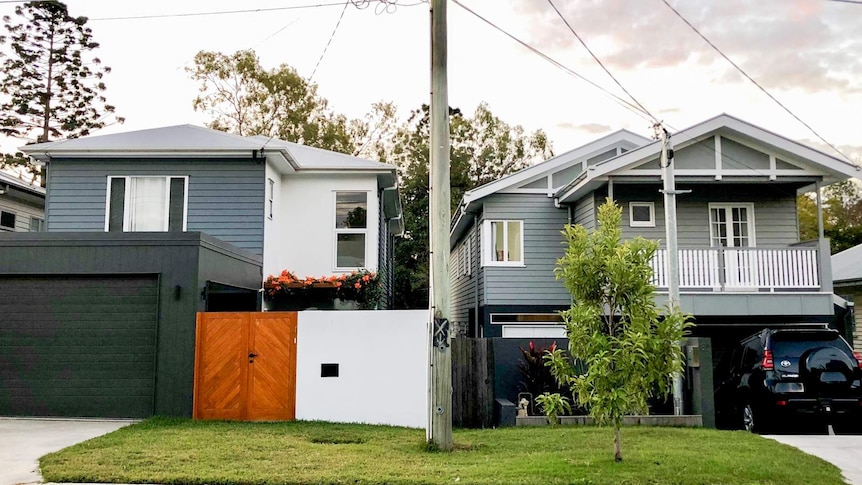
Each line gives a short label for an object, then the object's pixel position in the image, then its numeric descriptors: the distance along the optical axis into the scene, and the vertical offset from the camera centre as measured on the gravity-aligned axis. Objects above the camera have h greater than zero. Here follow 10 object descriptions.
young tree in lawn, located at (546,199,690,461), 7.35 -0.03
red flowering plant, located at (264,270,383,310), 14.80 +0.82
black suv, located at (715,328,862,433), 10.55 -0.89
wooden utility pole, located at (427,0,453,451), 8.59 +0.77
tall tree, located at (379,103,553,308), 35.81 +8.84
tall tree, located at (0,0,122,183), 31.12 +11.41
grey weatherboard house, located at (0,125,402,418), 11.03 +1.41
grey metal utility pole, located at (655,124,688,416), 12.38 +2.15
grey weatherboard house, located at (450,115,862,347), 15.77 +2.64
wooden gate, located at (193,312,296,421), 10.93 -0.64
